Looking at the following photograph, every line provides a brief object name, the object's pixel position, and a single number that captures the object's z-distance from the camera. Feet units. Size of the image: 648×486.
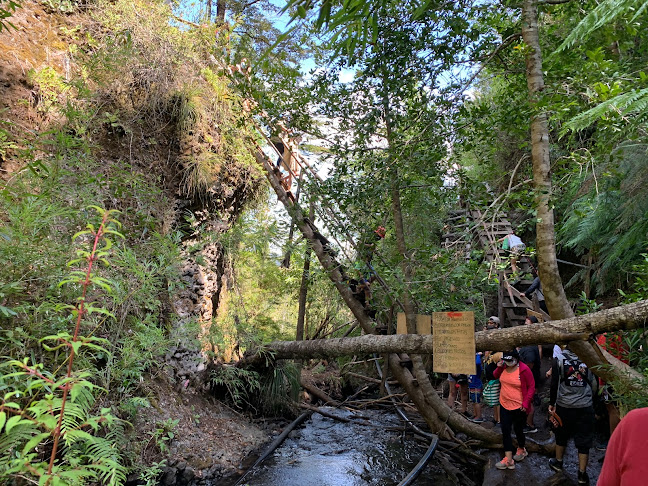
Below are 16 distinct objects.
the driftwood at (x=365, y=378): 33.47
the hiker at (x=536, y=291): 28.73
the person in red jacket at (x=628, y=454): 4.90
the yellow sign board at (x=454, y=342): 12.50
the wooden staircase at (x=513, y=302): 29.12
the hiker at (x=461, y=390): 24.79
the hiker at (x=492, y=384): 20.81
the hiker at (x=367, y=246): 19.12
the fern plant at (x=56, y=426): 5.42
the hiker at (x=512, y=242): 26.08
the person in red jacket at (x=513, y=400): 17.30
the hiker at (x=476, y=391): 23.34
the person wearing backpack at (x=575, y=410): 15.21
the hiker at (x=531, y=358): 20.56
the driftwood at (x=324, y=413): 26.59
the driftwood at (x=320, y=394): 30.48
